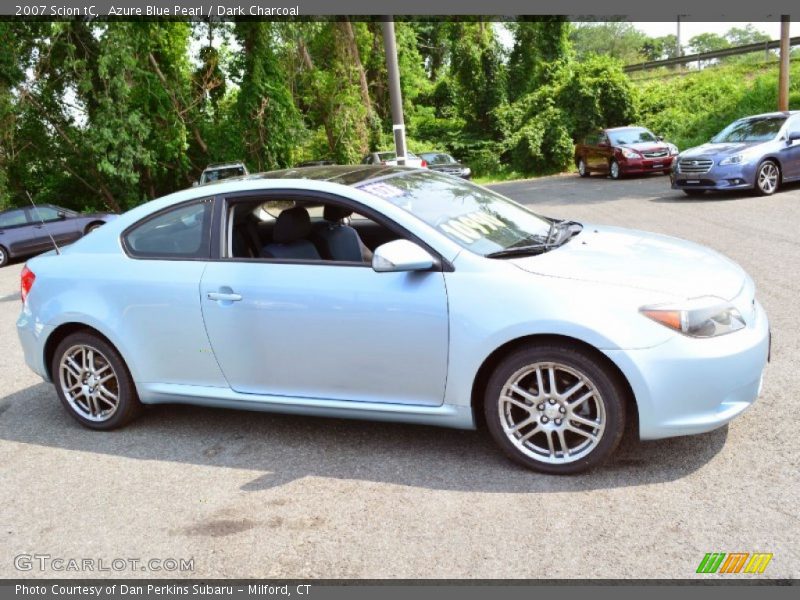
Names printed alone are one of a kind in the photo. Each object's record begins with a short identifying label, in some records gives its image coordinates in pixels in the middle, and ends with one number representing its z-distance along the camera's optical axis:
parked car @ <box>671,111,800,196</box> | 15.35
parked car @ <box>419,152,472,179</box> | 27.20
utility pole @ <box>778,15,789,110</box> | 21.42
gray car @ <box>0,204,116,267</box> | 18.12
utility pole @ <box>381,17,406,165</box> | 13.35
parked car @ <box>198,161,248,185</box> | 20.61
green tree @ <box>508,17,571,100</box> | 41.75
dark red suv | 22.73
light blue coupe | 3.96
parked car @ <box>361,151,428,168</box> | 23.24
